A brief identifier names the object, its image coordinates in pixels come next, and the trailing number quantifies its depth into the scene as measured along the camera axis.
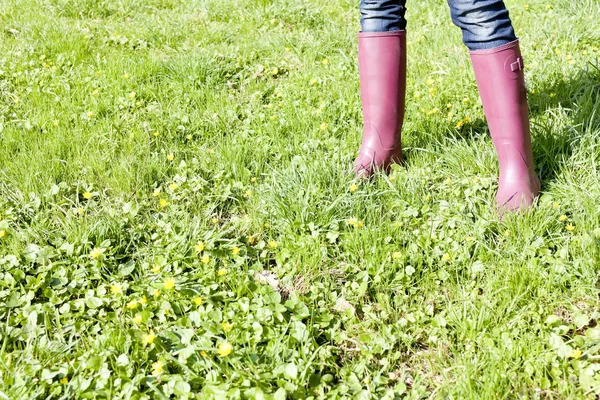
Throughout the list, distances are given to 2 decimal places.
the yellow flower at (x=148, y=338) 1.71
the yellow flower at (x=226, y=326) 1.76
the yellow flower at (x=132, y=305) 1.84
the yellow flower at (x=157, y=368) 1.63
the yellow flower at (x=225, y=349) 1.64
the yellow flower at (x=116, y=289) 1.93
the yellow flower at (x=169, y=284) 1.90
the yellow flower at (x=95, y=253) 2.05
